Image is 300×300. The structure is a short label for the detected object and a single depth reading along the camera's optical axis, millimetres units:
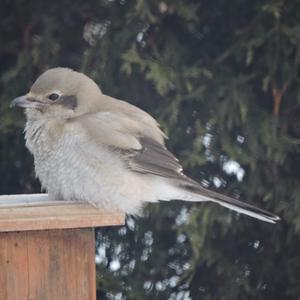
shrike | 6621
